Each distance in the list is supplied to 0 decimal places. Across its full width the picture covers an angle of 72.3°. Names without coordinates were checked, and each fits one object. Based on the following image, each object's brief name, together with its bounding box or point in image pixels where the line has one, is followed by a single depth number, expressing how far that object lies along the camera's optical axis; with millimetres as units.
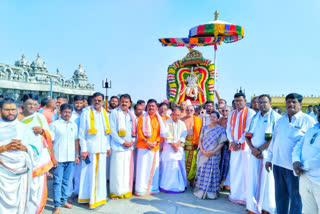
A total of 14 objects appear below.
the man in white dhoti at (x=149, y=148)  4253
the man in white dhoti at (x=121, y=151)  4000
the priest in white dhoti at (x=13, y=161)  2525
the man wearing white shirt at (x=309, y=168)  2248
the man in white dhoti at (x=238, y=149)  3803
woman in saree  4168
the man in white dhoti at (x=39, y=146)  2854
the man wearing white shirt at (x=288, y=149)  2674
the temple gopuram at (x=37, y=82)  20328
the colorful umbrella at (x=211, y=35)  10312
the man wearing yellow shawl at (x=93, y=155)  3600
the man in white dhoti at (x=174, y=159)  4433
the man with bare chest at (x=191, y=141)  4812
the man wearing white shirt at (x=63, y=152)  3355
